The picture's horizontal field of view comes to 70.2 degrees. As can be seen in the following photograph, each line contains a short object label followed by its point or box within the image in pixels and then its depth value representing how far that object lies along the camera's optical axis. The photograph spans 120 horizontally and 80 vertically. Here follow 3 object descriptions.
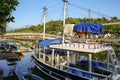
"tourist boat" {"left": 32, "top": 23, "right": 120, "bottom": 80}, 7.73
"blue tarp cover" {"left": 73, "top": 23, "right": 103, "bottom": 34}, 8.82
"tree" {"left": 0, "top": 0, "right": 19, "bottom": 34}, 7.13
